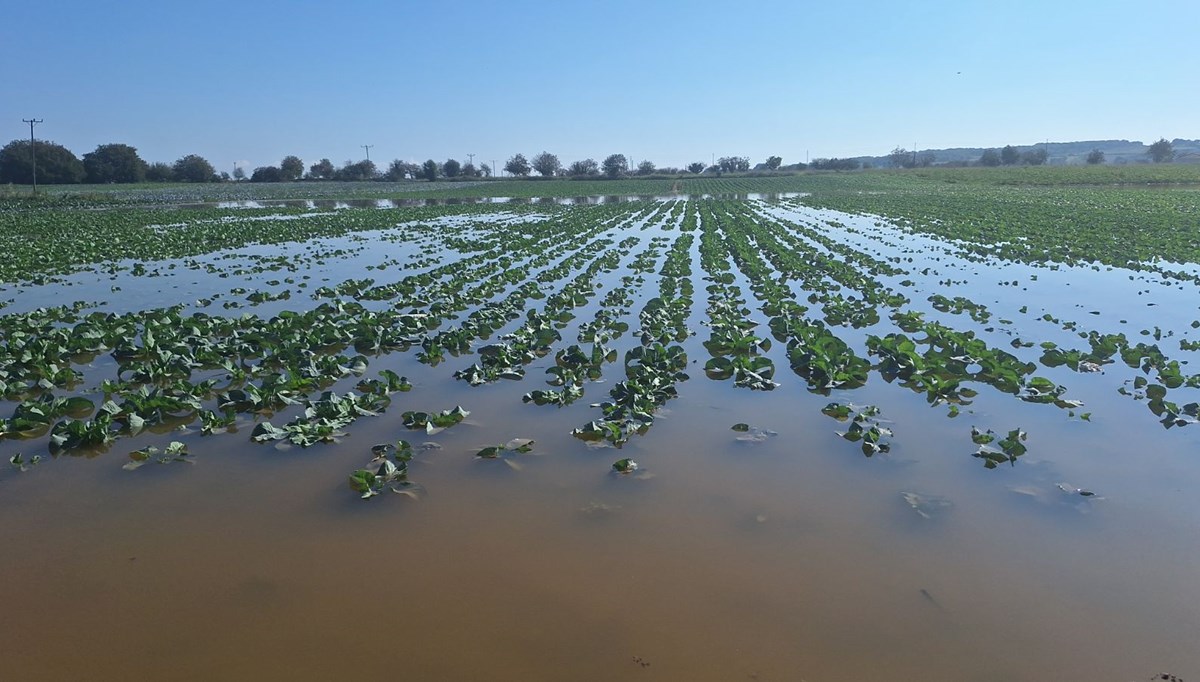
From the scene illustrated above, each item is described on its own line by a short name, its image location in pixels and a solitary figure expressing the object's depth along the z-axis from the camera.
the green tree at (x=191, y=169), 113.00
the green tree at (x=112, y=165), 95.06
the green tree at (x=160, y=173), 104.86
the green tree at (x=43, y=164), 85.38
